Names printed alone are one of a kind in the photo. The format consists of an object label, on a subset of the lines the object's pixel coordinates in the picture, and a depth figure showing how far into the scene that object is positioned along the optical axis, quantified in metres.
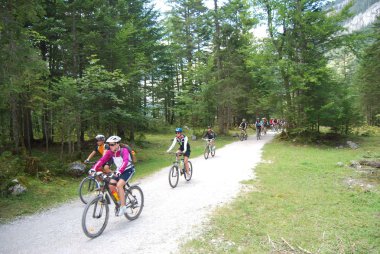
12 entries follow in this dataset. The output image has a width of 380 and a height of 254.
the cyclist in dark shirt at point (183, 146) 11.20
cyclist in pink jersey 6.75
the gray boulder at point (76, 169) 13.27
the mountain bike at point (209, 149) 17.65
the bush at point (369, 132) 29.73
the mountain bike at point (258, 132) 28.17
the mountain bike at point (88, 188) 9.25
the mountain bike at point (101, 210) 6.13
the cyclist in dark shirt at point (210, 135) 17.80
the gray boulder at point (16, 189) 9.84
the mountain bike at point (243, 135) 27.48
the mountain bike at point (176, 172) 10.73
